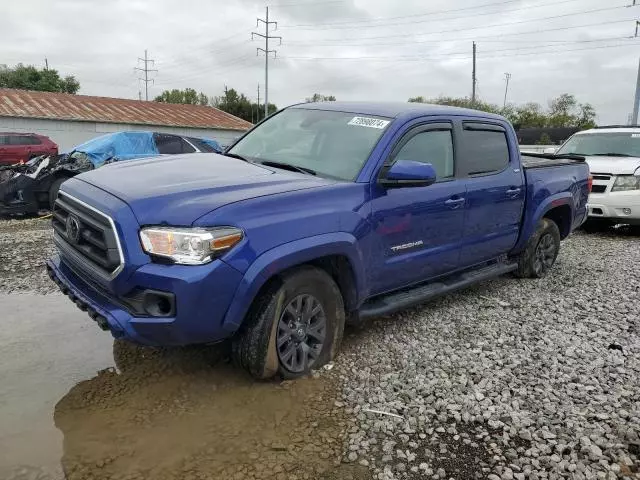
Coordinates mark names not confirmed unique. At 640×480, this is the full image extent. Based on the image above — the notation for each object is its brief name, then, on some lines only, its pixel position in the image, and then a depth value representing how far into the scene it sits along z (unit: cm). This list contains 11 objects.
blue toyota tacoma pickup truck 299
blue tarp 1096
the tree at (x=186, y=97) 7250
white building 2703
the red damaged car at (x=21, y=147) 2055
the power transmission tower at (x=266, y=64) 4550
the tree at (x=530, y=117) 6369
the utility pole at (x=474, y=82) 4517
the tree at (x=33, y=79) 5334
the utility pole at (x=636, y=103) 2866
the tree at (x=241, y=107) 5984
